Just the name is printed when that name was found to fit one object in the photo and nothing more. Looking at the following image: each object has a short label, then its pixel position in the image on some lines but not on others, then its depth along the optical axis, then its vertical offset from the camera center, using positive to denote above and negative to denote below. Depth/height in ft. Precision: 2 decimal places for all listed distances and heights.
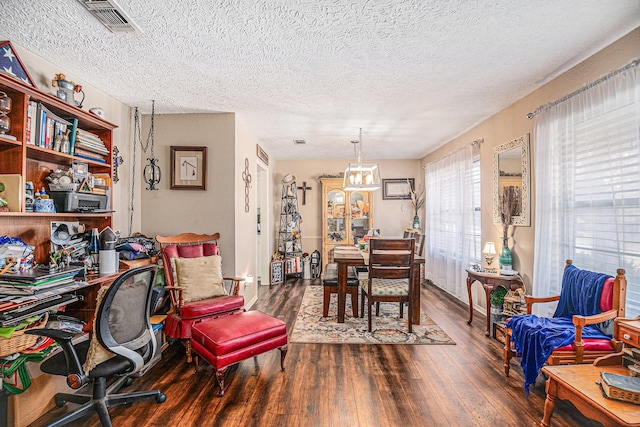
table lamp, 11.32 -1.30
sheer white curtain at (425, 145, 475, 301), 14.12 -0.20
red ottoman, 7.30 -3.06
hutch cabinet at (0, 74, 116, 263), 6.37 +1.39
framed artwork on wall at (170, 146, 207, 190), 11.91 +1.83
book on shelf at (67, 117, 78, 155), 7.76 +2.01
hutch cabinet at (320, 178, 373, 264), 21.16 +0.16
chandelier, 13.29 +1.72
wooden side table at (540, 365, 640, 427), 4.65 -2.92
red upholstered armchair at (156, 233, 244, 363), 8.80 -2.15
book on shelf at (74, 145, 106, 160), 8.05 +1.72
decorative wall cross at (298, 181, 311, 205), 21.52 +1.78
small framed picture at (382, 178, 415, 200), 21.59 +1.98
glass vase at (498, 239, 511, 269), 10.84 -1.36
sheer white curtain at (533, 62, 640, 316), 6.68 +0.83
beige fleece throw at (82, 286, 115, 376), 5.67 -2.53
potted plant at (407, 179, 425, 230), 20.53 +1.00
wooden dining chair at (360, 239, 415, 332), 10.60 -1.76
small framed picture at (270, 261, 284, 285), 18.44 -3.38
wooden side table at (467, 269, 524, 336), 10.25 -2.16
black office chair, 5.56 -2.56
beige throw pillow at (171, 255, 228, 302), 9.44 -1.93
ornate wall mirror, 10.33 +1.55
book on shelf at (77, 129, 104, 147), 8.08 +2.12
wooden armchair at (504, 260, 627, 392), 6.45 -2.51
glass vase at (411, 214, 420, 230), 20.48 -0.43
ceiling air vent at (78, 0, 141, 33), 5.73 +3.91
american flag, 6.32 +3.15
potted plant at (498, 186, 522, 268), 10.80 +0.19
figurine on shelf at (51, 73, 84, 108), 7.60 +3.16
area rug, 10.24 -4.06
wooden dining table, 11.37 -2.42
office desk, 5.89 -3.46
